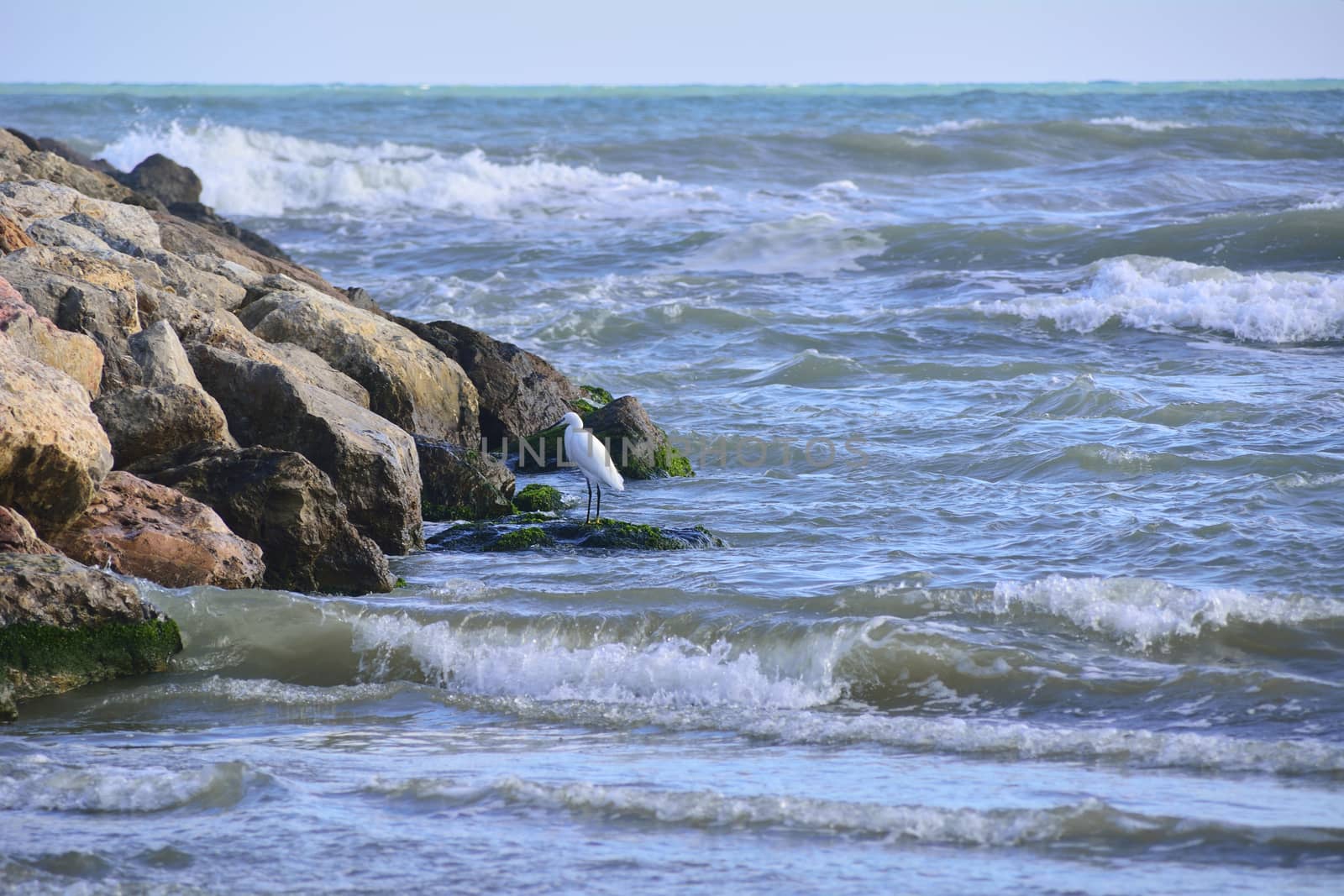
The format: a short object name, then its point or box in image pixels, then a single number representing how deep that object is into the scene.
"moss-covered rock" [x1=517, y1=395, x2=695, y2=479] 16.48
